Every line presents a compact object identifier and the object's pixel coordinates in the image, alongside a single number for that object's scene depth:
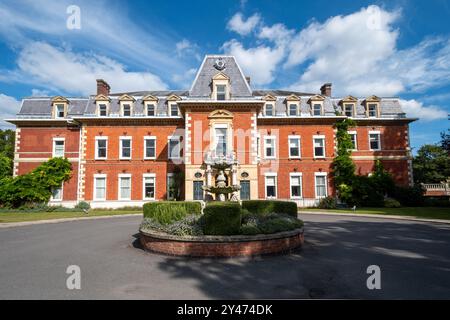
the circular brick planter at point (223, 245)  8.51
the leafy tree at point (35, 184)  27.34
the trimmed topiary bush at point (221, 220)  8.83
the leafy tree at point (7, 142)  50.88
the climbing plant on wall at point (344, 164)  28.56
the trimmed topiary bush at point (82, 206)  27.84
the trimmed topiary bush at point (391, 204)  27.08
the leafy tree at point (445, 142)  27.80
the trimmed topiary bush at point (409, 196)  28.48
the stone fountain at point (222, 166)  21.09
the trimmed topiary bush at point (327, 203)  27.69
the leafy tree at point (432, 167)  49.81
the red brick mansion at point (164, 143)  29.33
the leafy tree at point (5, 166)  38.12
